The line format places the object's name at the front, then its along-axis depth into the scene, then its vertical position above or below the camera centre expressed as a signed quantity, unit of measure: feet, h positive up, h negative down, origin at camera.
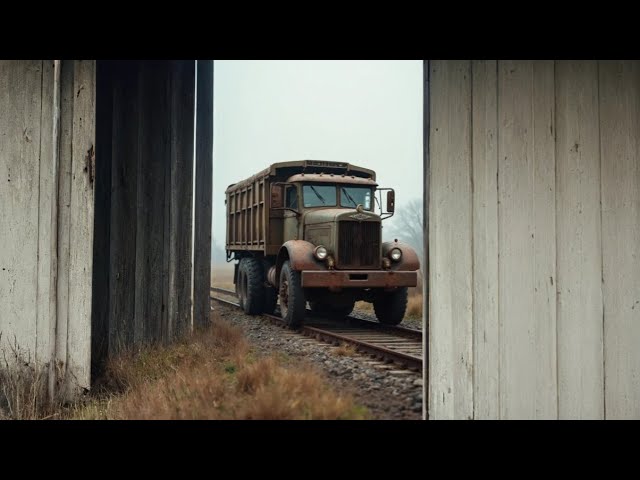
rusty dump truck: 25.13 +0.09
